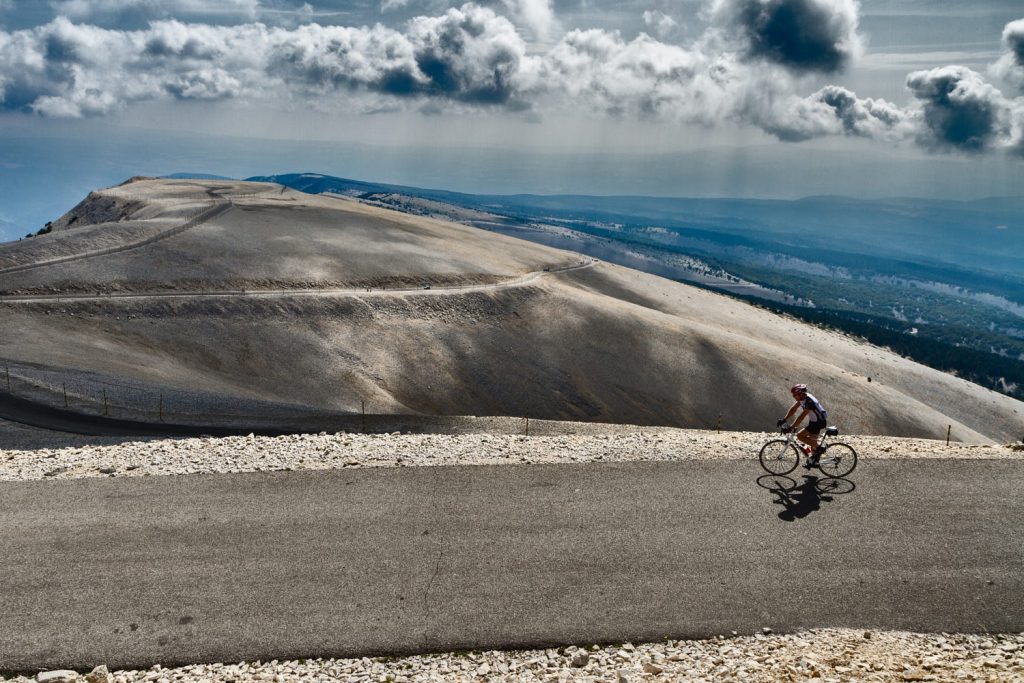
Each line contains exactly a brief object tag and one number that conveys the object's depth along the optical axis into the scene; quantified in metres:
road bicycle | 18.92
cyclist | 18.89
